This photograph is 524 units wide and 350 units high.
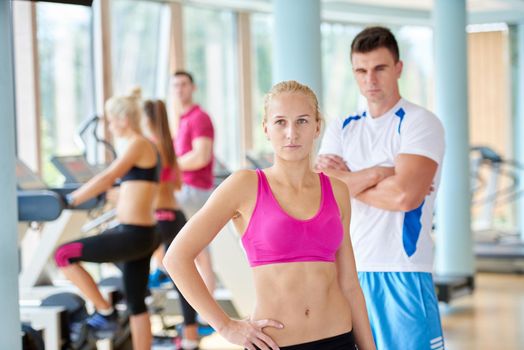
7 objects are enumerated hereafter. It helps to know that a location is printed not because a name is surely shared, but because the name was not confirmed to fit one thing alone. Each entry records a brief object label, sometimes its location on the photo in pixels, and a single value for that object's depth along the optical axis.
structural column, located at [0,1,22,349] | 3.98
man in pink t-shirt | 8.38
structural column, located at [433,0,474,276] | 11.29
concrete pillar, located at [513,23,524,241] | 16.04
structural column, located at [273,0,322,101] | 6.67
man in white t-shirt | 3.94
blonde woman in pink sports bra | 2.99
